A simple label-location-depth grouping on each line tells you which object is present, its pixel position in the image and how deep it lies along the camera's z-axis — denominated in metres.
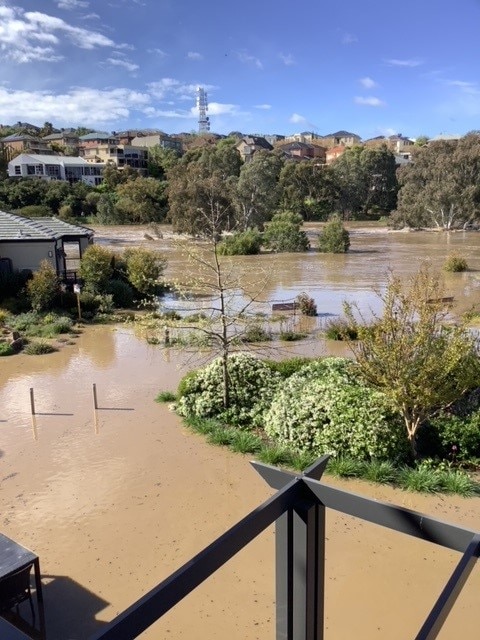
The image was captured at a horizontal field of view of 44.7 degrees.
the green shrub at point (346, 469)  9.58
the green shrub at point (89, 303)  23.58
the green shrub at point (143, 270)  26.39
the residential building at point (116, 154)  97.88
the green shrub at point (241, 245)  44.62
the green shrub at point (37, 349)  18.00
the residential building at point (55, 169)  82.81
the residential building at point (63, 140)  114.21
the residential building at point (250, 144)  112.81
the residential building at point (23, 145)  98.31
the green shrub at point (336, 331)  19.20
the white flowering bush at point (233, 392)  12.09
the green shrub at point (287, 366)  13.57
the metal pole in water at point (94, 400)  12.87
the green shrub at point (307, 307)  23.58
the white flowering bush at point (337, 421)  9.98
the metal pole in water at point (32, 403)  12.75
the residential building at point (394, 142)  142.73
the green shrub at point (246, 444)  10.65
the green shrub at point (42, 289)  22.61
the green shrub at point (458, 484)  8.96
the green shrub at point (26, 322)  20.67
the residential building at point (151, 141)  122.25
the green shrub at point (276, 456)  10.10
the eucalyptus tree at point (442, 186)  57.62
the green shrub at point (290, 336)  19.52
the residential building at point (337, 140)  174.57
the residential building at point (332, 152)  122.16
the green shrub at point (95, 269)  25.09
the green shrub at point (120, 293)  25.59
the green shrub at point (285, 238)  46.31
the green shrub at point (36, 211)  55.97
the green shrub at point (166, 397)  13.57
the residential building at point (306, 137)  185.88
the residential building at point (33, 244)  24.86
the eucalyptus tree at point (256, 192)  56.75
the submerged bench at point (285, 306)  23.97
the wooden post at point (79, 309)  22.25
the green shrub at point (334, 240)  45.28
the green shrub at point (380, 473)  9.40
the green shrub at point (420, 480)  9.09
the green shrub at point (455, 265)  35.88
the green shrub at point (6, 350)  17.89
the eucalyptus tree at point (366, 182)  71.38
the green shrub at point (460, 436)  10.13
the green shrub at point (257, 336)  18.59
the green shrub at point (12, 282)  24.19
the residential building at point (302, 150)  122.81
